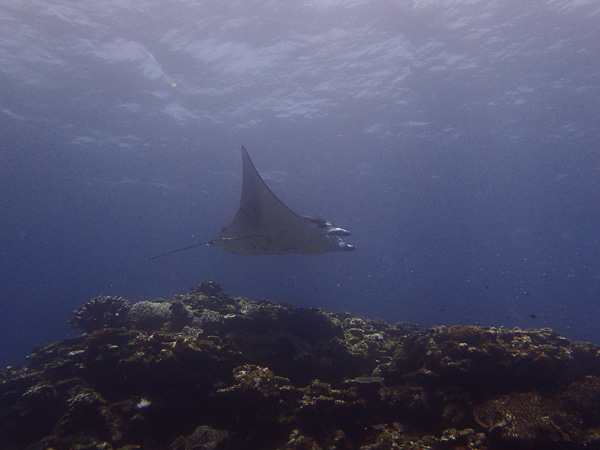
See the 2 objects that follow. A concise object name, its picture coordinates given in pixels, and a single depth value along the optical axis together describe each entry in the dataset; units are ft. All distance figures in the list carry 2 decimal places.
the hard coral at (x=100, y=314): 30.94
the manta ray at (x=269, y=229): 27.45
